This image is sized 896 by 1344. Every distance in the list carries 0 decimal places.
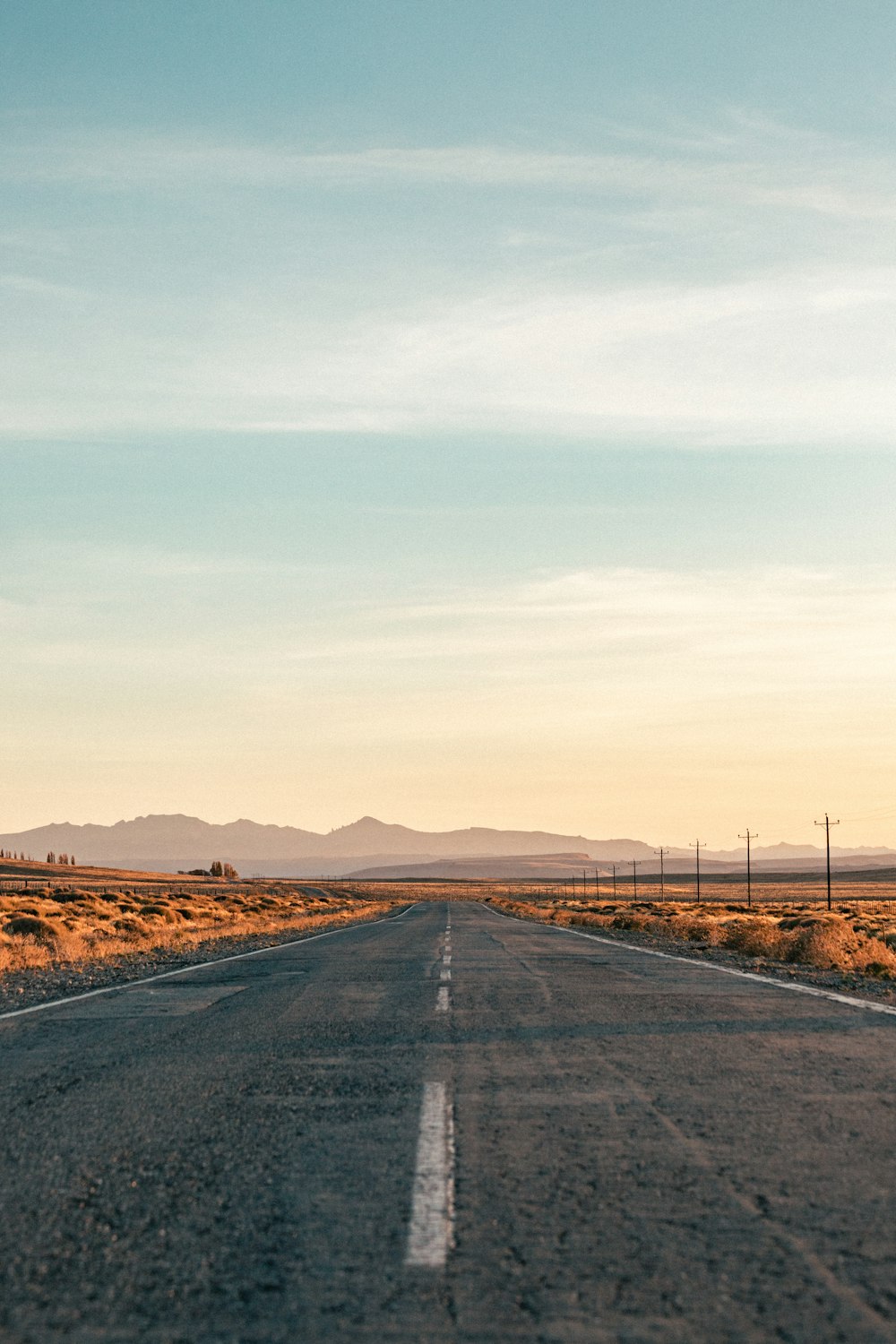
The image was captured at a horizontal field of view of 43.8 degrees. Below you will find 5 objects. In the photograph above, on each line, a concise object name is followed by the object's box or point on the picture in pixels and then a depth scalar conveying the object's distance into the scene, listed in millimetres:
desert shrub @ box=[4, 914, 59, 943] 32375
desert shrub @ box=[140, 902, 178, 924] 51622
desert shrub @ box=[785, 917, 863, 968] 19547
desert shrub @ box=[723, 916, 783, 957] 22312
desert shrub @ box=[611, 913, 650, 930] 39022
